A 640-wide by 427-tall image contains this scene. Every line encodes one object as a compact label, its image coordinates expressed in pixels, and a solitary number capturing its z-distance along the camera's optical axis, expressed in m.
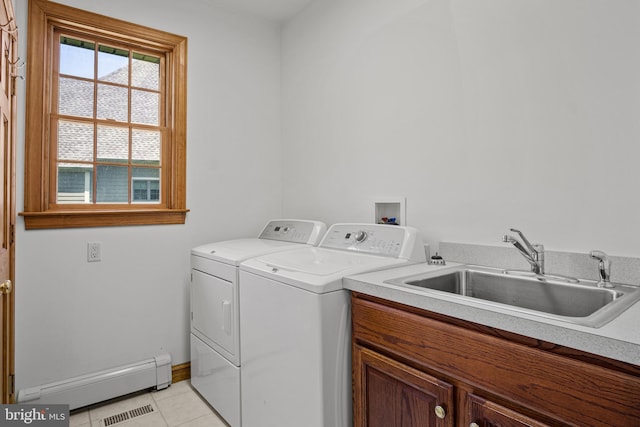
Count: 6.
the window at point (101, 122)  2.07
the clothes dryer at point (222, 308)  1.91
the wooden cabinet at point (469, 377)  0.80
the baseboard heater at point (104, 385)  2.02
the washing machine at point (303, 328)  1.38
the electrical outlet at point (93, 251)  2.22
